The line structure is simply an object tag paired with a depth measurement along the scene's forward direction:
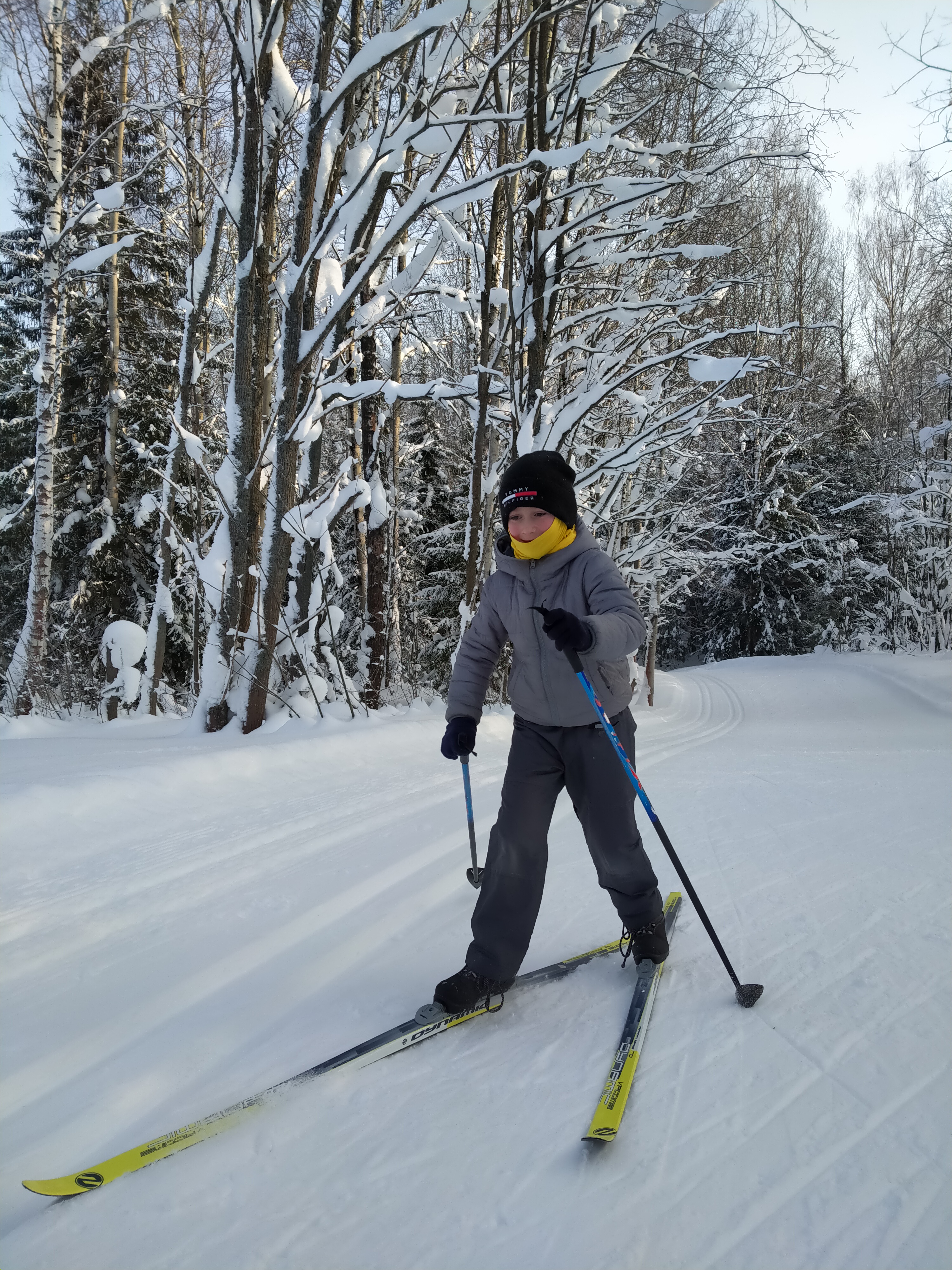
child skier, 2.52
